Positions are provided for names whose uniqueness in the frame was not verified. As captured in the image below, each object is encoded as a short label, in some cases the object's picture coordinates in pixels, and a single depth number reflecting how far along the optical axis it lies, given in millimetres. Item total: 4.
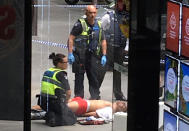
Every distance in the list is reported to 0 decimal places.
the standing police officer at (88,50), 11117
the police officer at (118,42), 7496
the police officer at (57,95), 11008
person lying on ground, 10977
